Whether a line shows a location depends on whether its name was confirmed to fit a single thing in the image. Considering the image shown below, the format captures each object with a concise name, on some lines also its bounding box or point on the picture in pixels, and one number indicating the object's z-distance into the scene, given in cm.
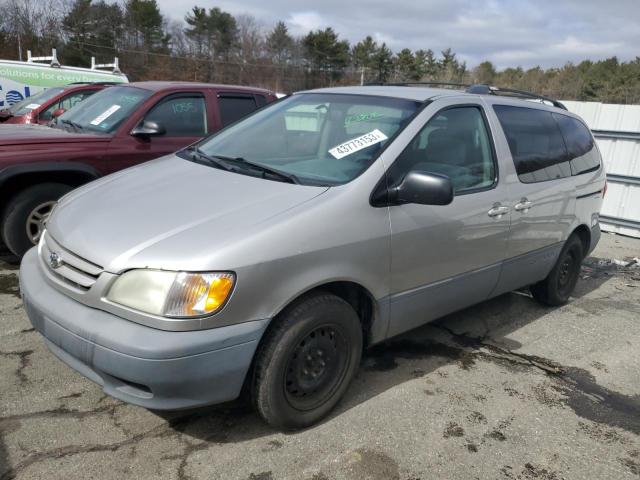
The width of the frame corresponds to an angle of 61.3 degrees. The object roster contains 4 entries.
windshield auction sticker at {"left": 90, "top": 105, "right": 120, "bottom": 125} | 555
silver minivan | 231
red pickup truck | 472
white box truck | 1229
